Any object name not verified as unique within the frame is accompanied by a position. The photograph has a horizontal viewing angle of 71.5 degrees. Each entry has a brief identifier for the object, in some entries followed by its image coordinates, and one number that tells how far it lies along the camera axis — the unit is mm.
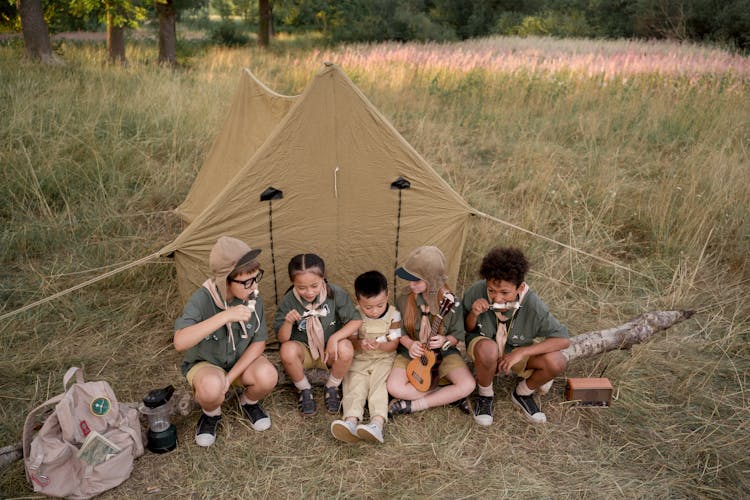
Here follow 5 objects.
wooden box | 3041
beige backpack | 2248
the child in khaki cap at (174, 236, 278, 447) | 2566
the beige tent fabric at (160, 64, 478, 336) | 3076
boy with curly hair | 2809
